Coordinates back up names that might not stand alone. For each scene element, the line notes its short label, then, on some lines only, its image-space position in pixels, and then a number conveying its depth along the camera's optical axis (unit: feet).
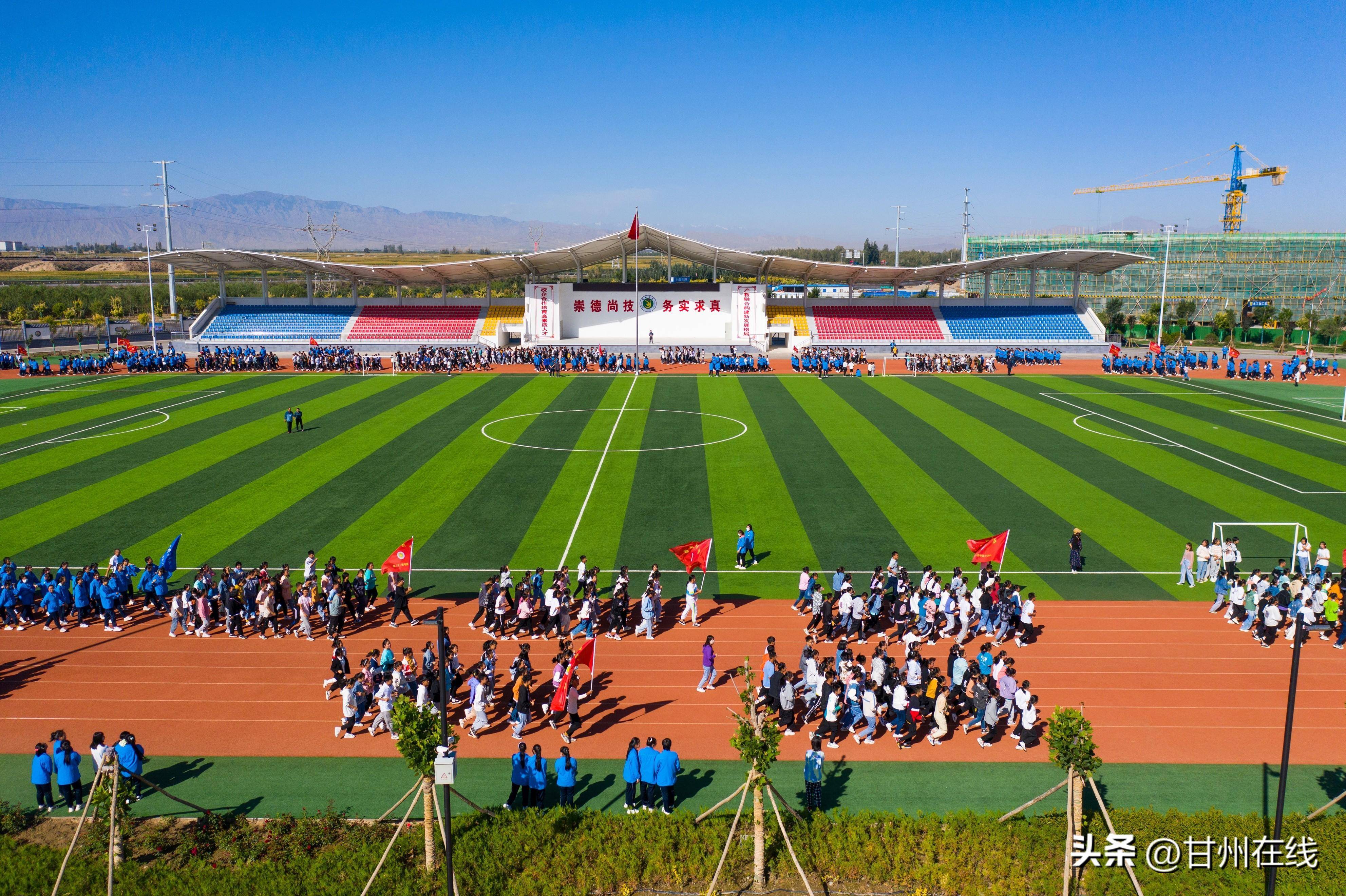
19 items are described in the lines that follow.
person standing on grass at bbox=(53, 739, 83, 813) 41.98
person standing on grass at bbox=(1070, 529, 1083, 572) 74.95
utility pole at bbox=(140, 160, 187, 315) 256.11
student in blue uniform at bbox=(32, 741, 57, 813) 41.78
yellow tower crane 465.06
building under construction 343.46
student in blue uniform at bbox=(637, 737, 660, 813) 42.19
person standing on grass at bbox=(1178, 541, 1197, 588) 72.95
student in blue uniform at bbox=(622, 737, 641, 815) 42.24
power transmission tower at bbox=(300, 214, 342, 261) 413.39
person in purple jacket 55.01
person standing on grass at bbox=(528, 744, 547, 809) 41.78
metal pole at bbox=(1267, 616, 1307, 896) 33.45
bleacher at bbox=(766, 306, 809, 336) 246.27
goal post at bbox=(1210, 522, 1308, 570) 78.74
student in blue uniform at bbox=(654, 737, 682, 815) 42.04
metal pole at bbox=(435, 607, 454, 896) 33.50
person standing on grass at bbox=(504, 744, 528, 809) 41.93
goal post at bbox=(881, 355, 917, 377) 203.51
